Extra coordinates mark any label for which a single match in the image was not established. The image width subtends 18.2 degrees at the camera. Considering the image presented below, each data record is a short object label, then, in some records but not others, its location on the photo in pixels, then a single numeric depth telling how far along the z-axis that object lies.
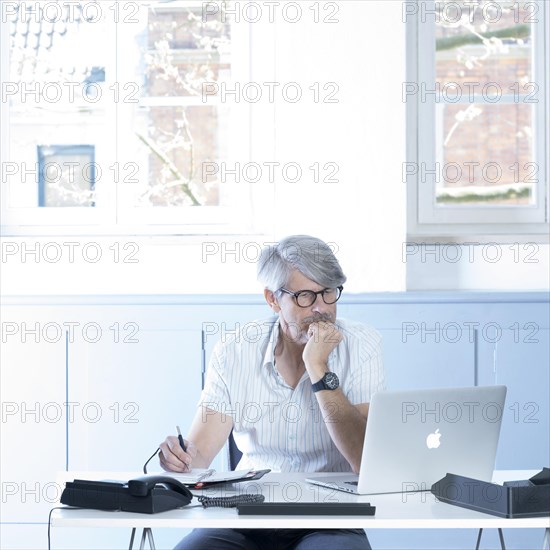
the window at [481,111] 7.68
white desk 3.70
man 5.02
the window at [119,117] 7.69
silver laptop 4.03
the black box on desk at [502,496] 3.80
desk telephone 3.84
